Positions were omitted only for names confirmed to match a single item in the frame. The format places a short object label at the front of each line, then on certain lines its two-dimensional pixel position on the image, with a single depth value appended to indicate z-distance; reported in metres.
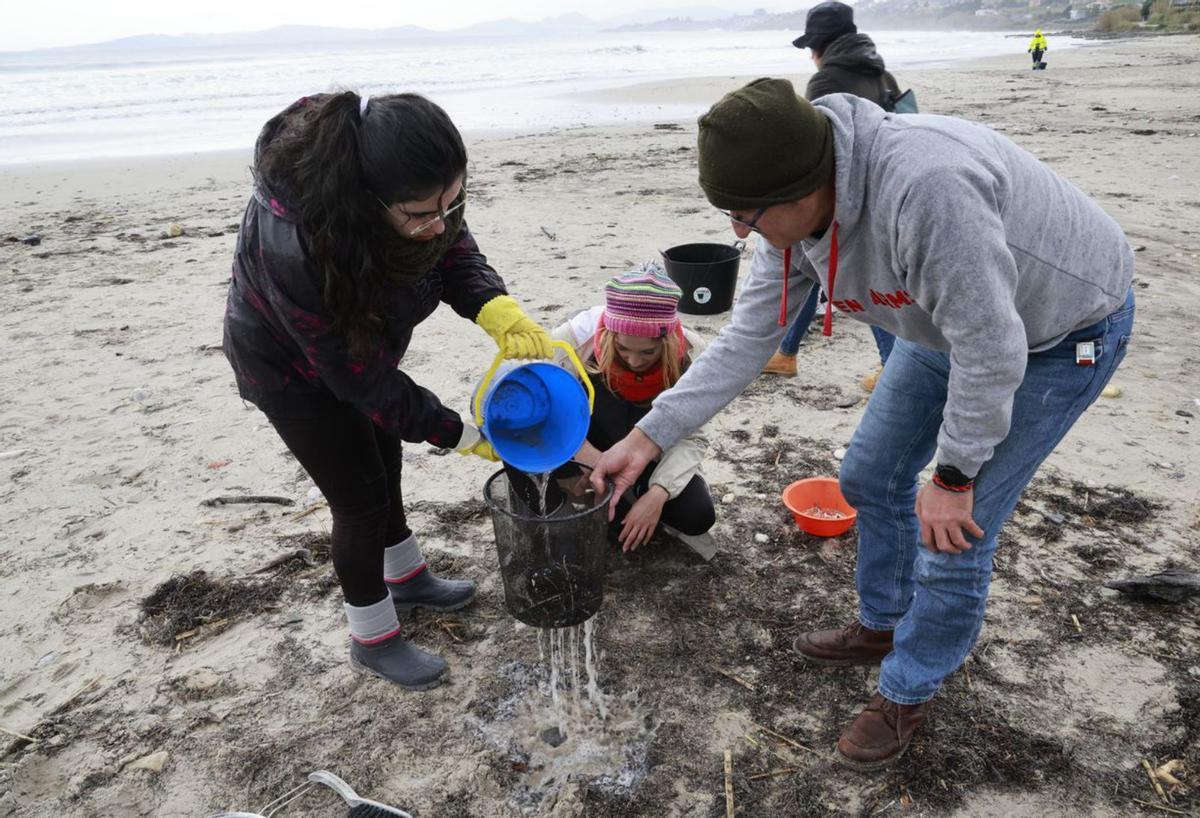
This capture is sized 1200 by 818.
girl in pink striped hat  2.69
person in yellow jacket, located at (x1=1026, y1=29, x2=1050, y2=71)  20.98
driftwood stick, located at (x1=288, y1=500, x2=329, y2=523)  3.26
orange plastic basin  3.10
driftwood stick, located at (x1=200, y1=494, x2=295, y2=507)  3.35
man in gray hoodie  1.40
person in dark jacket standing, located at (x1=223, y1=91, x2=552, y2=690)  1.60
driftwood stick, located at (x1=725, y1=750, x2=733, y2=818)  2.01
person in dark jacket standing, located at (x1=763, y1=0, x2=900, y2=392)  3.54
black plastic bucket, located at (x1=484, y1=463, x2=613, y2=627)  2.24
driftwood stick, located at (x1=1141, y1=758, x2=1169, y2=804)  1.95
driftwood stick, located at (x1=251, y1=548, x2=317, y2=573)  2.96
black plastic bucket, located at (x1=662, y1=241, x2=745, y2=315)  4.73
